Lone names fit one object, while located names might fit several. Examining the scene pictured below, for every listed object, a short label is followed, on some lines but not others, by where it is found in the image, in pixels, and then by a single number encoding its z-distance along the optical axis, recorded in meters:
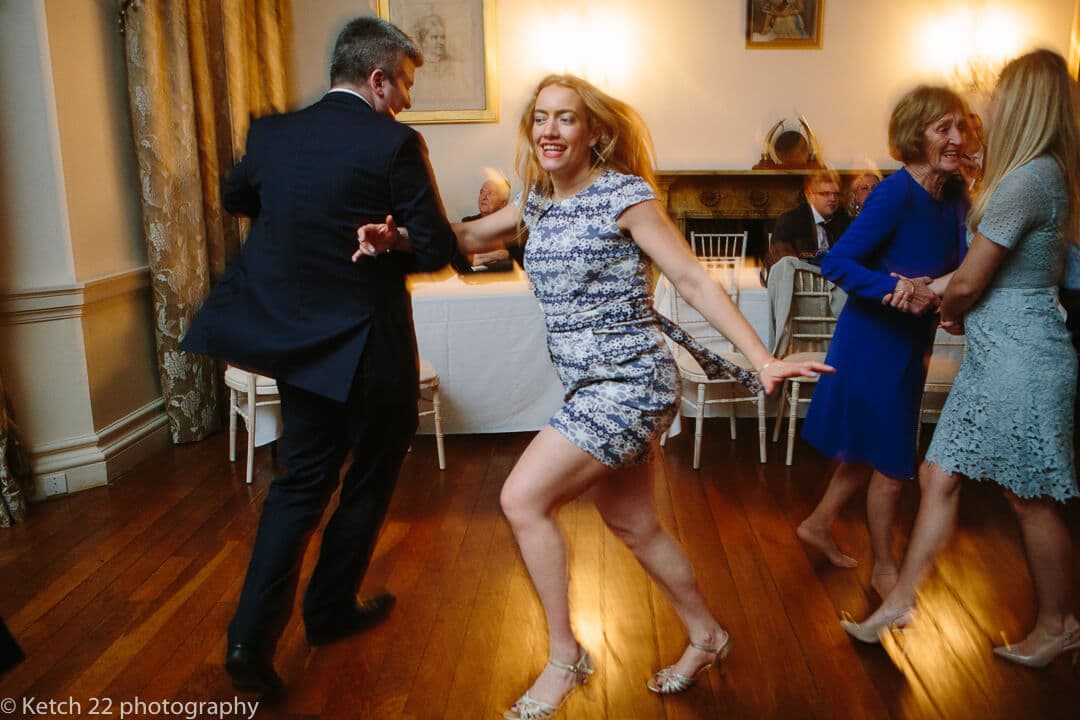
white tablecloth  3.79
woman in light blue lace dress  1.88
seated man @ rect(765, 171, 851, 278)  4.55
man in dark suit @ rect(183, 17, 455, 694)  1.87
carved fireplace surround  6.69
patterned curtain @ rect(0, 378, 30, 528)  3.04
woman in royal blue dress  2.17
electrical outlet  3.30
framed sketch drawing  6.45
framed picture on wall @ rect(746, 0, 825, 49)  6.54
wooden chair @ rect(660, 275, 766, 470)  3.63
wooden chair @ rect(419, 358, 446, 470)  3.45
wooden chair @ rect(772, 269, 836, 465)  3.67
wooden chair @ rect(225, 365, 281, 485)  3.43
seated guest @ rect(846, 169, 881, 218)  5.19
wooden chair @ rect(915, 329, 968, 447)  3.49
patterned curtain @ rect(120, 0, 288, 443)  3.82
